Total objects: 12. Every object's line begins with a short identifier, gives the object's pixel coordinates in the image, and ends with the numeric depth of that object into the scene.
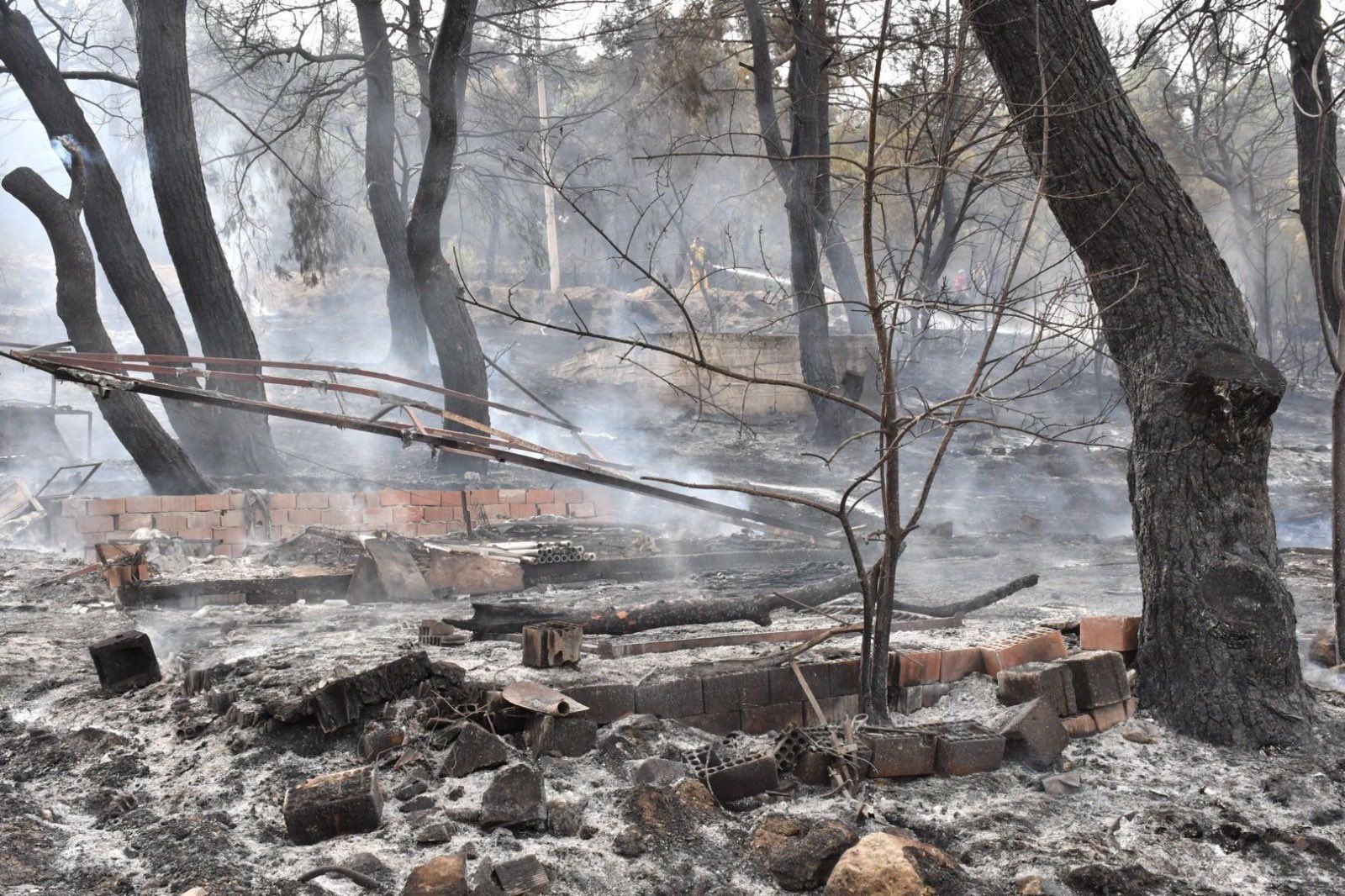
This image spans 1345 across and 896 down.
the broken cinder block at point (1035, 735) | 3.81
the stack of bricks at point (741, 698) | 3.91
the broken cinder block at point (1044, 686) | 4.05
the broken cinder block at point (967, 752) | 3.67
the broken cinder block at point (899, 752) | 3.59
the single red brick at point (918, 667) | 4.31
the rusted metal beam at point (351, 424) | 5.32
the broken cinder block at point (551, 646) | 4.39
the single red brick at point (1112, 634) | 4.40
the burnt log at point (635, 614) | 5.19
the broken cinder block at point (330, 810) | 3.12
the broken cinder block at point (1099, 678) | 4.05
